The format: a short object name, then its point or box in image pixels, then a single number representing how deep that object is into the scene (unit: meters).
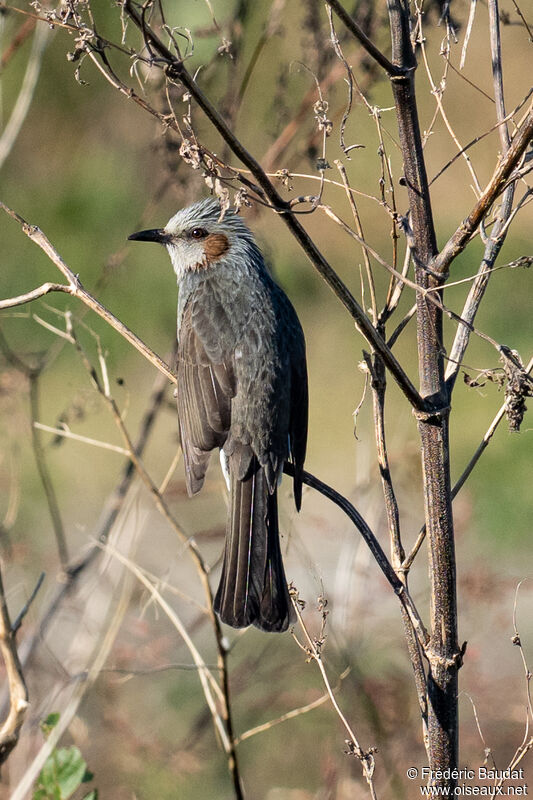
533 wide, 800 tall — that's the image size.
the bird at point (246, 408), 6.94
